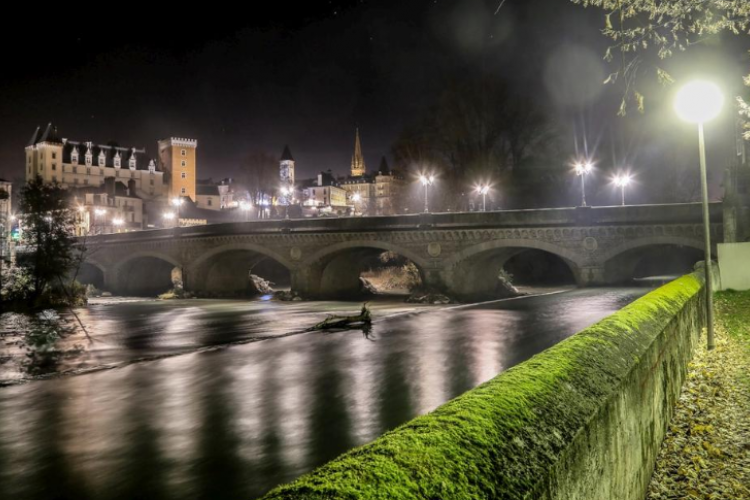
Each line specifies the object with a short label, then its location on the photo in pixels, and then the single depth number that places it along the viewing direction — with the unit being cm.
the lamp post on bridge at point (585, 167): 3240
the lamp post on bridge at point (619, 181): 4189
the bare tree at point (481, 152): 4478
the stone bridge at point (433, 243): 2911
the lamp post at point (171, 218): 9506
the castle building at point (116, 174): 9006
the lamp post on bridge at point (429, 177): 4399
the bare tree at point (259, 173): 7950
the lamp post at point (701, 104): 921
